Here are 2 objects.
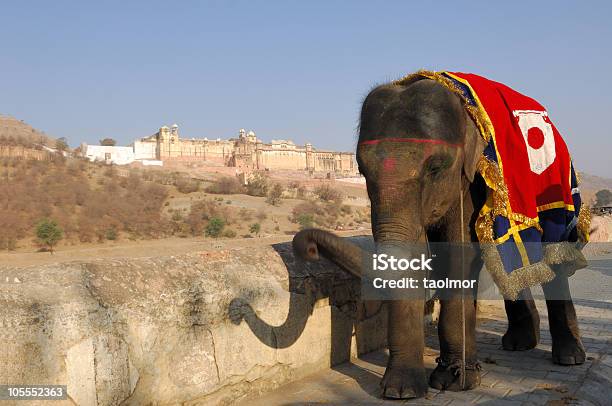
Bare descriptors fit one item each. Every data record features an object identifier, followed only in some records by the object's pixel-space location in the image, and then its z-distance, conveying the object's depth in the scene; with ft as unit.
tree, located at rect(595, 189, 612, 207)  223.10
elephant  12.46
